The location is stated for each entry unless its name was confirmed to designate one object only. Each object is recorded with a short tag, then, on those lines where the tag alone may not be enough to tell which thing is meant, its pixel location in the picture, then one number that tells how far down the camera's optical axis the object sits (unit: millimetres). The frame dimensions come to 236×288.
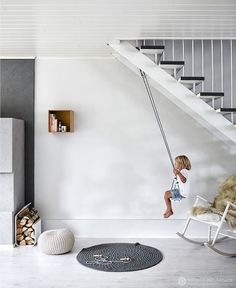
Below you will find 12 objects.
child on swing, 4023
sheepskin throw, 4121
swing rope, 4633
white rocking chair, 3980
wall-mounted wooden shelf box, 4738
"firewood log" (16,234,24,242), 4477
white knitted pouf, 4070
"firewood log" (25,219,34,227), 4492
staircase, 4093
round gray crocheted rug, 3653
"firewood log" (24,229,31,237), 4492
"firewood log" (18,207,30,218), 4543
